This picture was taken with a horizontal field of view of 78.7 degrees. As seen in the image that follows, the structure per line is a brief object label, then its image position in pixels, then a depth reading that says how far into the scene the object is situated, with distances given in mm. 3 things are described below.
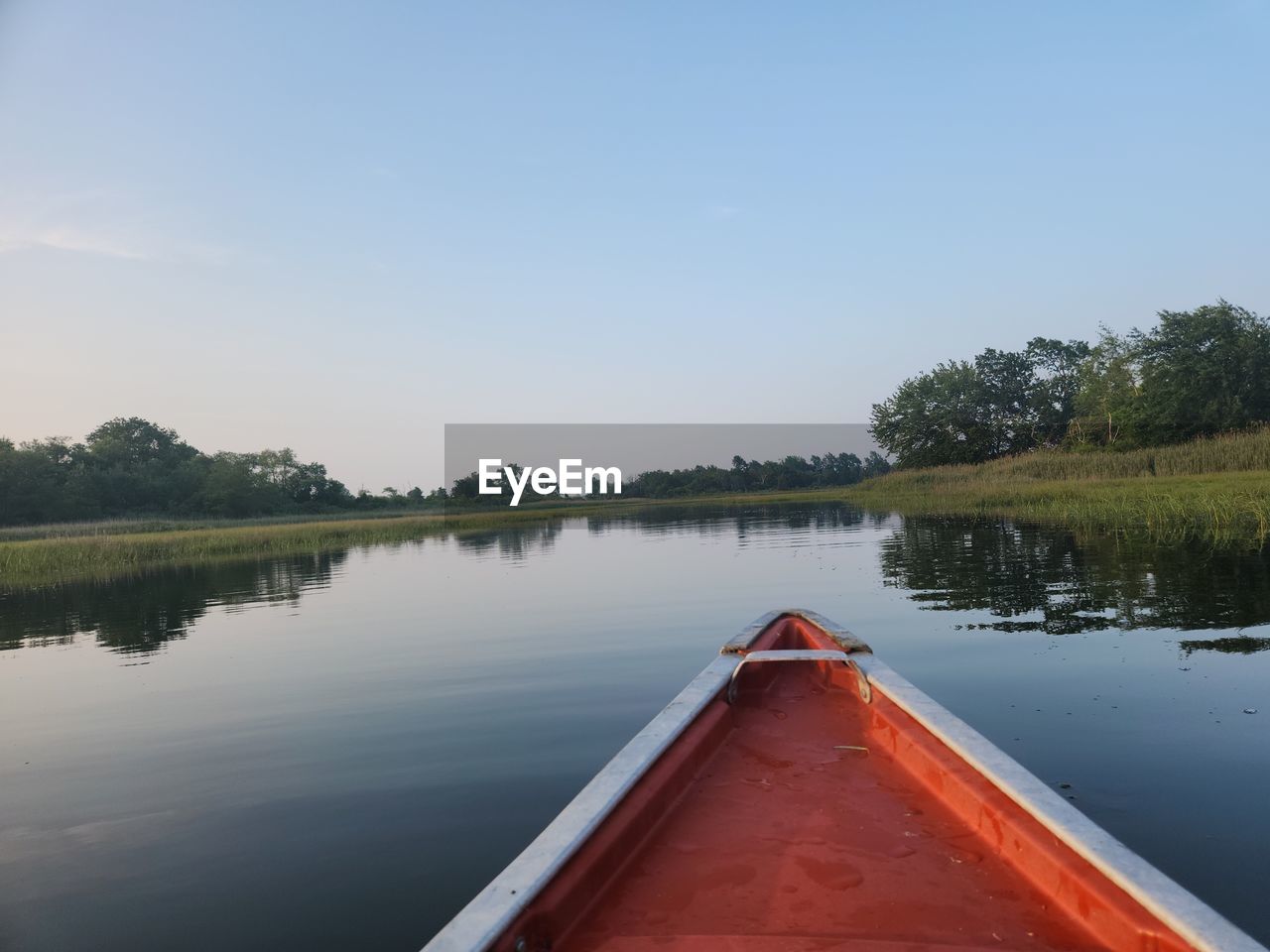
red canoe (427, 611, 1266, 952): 1981
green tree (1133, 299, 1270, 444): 37375
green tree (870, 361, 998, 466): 56938
